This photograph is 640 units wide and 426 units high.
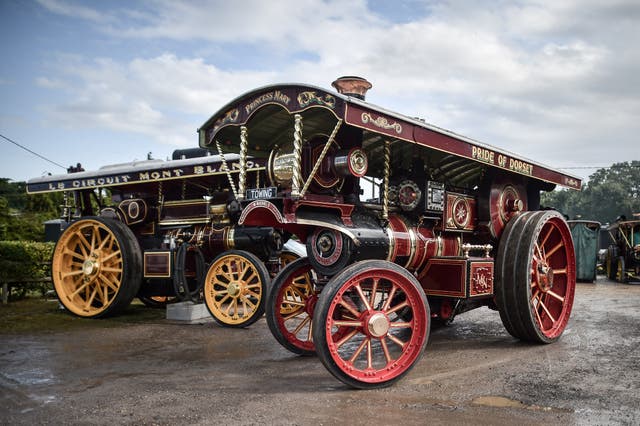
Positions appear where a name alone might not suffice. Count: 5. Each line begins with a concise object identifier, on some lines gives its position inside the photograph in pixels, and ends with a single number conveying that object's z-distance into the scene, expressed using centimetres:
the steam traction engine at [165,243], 685
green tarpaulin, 1451
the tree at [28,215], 1350
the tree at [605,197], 4416
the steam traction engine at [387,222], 384
